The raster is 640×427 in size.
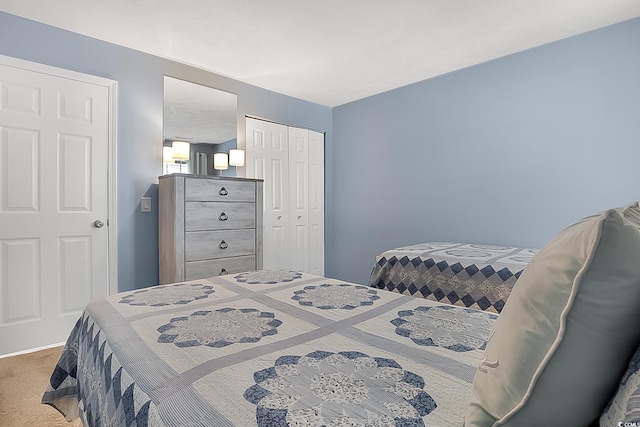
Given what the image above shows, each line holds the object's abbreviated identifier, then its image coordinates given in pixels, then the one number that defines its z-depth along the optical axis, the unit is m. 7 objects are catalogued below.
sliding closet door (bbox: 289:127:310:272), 4.24
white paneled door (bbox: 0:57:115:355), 2.40
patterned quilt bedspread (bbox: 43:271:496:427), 0.64
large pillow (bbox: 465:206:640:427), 0.46
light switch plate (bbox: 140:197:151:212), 2.99
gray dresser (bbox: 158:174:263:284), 2.72
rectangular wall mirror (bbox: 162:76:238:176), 3.15
